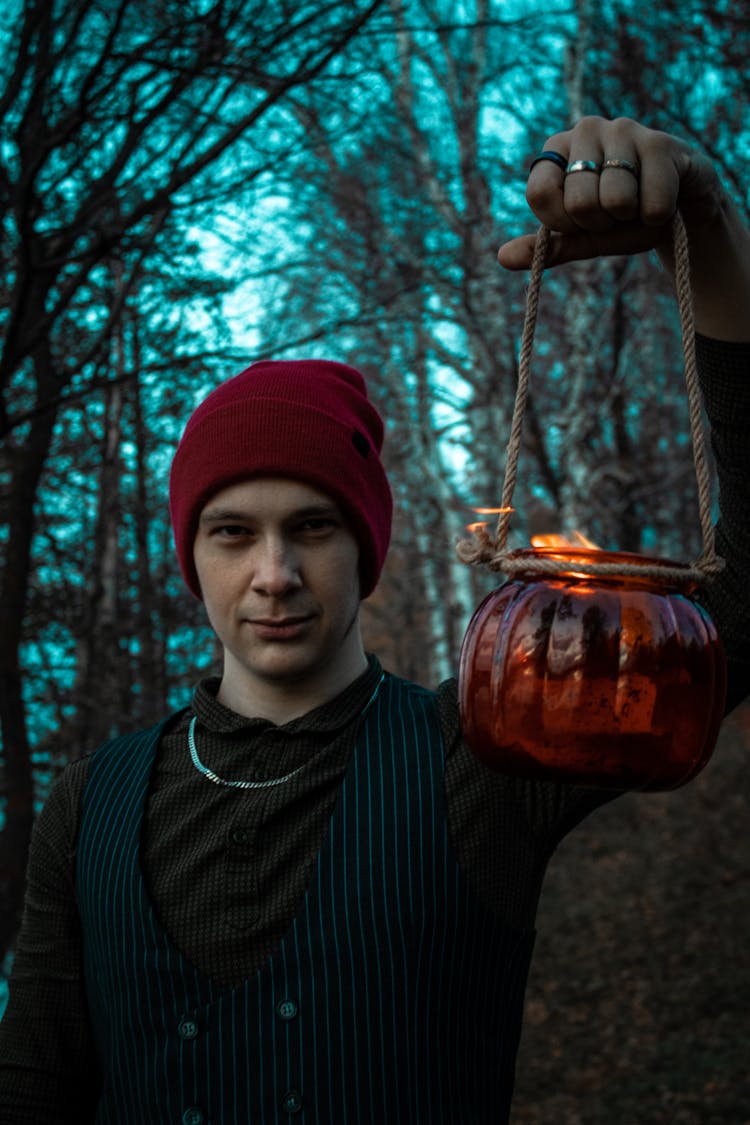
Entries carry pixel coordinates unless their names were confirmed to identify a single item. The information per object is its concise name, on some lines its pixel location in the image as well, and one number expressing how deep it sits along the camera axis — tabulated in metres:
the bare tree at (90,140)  3.05
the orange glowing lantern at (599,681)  1.12
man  1.64
